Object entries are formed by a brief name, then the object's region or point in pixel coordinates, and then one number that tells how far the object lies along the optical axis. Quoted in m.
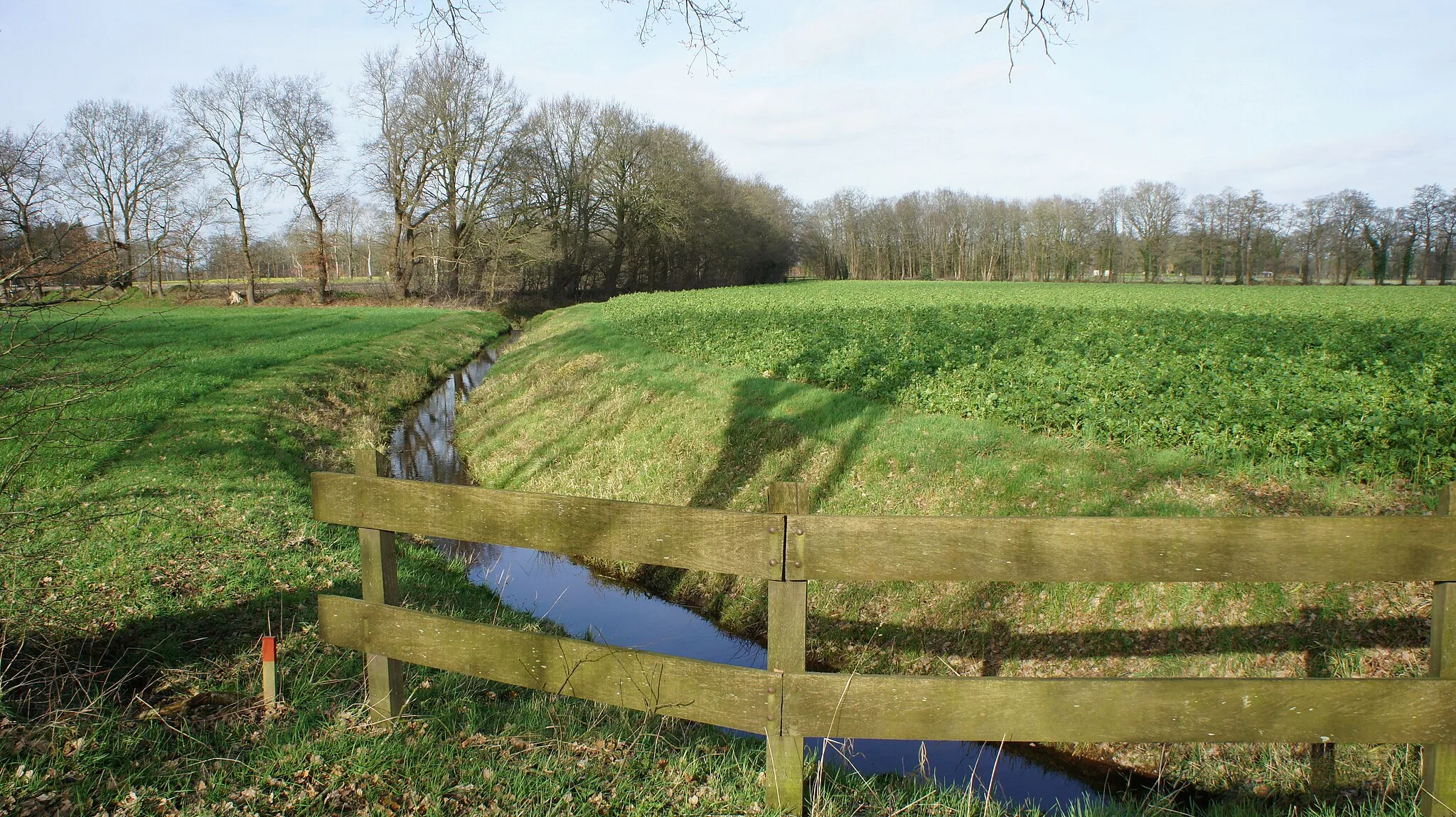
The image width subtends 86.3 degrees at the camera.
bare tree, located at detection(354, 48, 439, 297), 49.25
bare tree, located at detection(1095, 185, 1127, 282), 101.50
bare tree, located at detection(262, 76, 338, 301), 50.38
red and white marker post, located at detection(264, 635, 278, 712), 4.11
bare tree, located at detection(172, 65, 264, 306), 48.88
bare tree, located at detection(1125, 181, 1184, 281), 99.00
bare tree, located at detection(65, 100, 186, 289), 39.91
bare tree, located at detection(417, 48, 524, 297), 48.53
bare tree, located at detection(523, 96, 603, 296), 60.50
